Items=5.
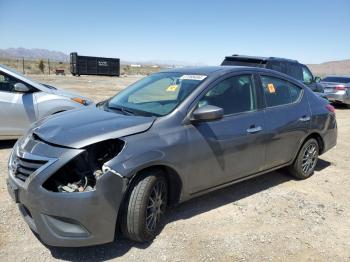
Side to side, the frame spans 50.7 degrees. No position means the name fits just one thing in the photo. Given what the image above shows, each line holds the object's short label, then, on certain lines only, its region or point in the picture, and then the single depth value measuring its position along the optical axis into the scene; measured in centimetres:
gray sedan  310
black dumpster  3753
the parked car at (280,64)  1091
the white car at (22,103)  640
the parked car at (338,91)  1598
